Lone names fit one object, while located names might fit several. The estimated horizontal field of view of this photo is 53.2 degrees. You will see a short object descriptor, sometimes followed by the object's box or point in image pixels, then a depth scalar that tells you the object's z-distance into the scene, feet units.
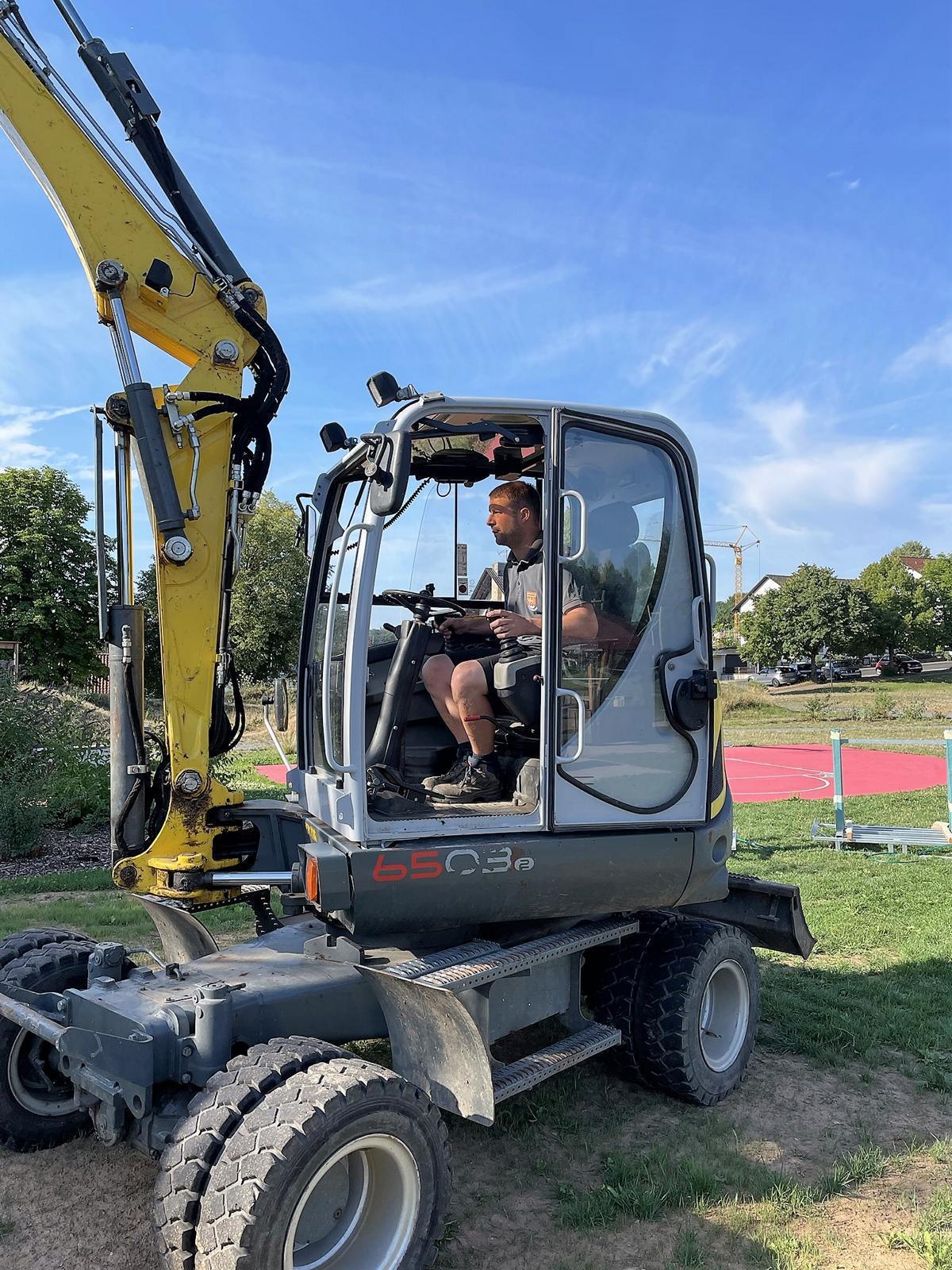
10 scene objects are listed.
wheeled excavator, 9.87
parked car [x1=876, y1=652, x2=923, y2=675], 209.96
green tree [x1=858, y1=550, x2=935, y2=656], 201.77
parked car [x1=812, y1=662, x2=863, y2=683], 198.29
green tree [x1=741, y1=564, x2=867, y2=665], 192.44
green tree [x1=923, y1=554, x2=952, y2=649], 214.90
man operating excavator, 12.73
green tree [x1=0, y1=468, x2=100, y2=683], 98.07
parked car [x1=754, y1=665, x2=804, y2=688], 191.21
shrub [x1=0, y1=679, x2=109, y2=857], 32.45
